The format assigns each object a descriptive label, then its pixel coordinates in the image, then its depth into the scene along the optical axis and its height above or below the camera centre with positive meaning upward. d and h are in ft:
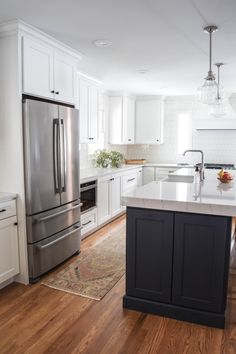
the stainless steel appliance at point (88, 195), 13.11 -2.38
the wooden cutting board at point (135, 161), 21.06 -1.26
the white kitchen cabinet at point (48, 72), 8.97 +2.43
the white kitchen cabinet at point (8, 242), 8.77 -3.04
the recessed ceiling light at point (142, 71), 13.75 +3.46
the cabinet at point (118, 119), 19.60 +1.67
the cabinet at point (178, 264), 7.18 -3.07
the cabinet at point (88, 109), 14.82 +1.81
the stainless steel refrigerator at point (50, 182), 9.14 -1.29
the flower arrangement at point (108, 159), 17.73 -0.92
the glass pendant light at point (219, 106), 12.48 +1.72
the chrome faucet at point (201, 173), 11.29 -1.08
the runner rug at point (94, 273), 9.26 -4.52
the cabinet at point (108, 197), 15.06 -2.88
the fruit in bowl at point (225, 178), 11.06 -1.24
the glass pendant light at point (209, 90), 9.87 +1.86
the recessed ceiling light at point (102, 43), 9.83 +3.46
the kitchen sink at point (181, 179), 13.74 -1.62
